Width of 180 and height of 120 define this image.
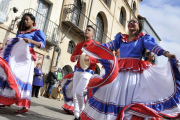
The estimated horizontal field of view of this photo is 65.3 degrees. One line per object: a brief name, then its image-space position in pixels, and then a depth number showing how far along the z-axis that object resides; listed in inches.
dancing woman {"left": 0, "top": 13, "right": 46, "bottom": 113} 97.5
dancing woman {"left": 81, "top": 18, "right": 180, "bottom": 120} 69.2
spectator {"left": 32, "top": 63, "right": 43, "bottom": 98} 250.0
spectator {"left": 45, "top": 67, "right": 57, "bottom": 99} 292.4
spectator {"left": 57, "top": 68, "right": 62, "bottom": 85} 320.5
